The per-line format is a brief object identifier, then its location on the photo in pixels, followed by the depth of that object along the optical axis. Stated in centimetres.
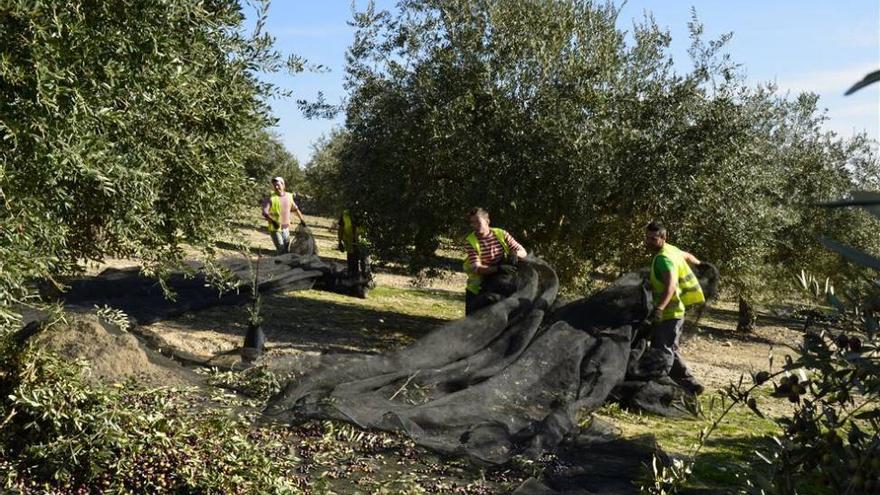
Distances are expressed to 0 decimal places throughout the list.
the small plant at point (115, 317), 638
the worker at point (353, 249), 1580
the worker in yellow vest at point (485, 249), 1029
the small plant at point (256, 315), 929
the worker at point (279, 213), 1583
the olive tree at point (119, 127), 486
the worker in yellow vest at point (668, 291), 940
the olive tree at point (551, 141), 1174
